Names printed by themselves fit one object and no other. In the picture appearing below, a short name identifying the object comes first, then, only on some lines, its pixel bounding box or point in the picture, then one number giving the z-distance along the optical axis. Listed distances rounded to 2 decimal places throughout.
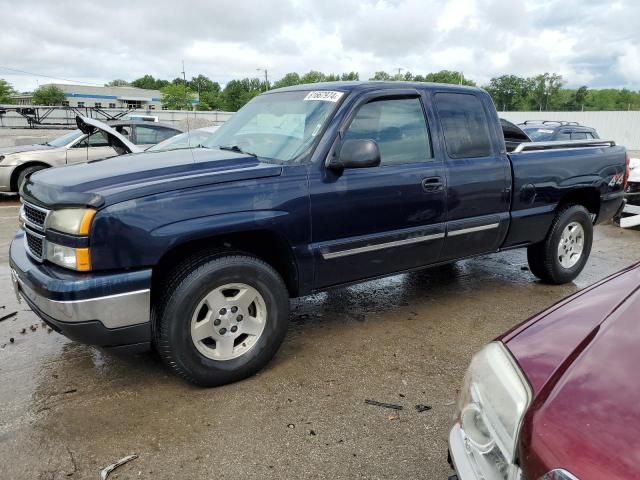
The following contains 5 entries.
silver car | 9.50
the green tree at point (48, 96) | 75.75
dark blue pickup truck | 2.77
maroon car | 1.19
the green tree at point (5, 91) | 77.25
